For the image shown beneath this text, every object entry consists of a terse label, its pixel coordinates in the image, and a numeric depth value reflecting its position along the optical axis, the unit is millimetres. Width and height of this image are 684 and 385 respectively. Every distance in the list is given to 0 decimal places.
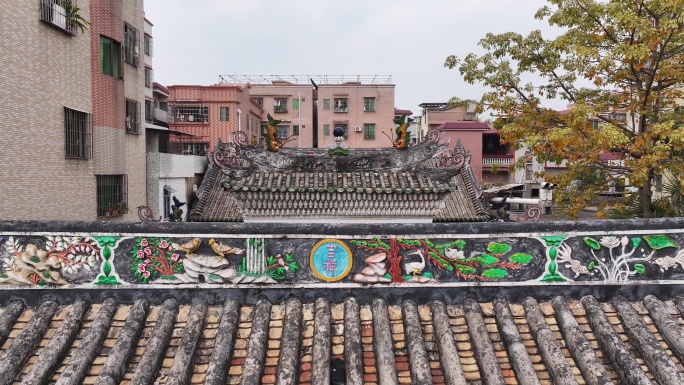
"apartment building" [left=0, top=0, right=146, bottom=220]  12328
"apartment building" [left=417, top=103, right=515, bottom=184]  40688
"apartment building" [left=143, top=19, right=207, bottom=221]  20438
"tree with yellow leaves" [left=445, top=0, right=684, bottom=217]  10820
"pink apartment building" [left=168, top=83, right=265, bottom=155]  33625
